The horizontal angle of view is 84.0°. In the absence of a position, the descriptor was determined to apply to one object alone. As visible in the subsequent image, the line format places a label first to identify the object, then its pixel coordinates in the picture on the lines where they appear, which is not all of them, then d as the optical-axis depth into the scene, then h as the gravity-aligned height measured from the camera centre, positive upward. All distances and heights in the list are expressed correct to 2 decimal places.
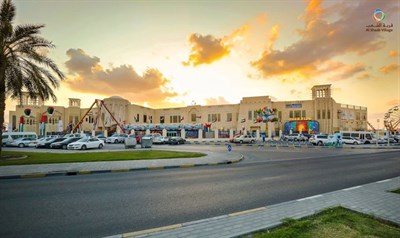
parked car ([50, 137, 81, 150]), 29.58 -2.26
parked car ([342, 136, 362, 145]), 43.91 -2.36
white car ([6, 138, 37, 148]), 34.47 -2.49
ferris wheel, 74.15 +2.17
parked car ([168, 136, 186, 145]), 42.37 -2.56
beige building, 65.44 +3.80
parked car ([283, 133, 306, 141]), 54.18 -2.35
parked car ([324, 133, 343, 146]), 37.84 -2.03
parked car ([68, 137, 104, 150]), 27.92 -2.15
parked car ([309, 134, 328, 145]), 39.47 -1.97
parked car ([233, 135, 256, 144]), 45.25 -2.29
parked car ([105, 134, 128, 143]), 45.47 -2.42
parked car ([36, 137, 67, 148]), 30.86 -2.16
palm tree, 16.98 +5.38
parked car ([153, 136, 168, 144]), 42.72 -2.41
